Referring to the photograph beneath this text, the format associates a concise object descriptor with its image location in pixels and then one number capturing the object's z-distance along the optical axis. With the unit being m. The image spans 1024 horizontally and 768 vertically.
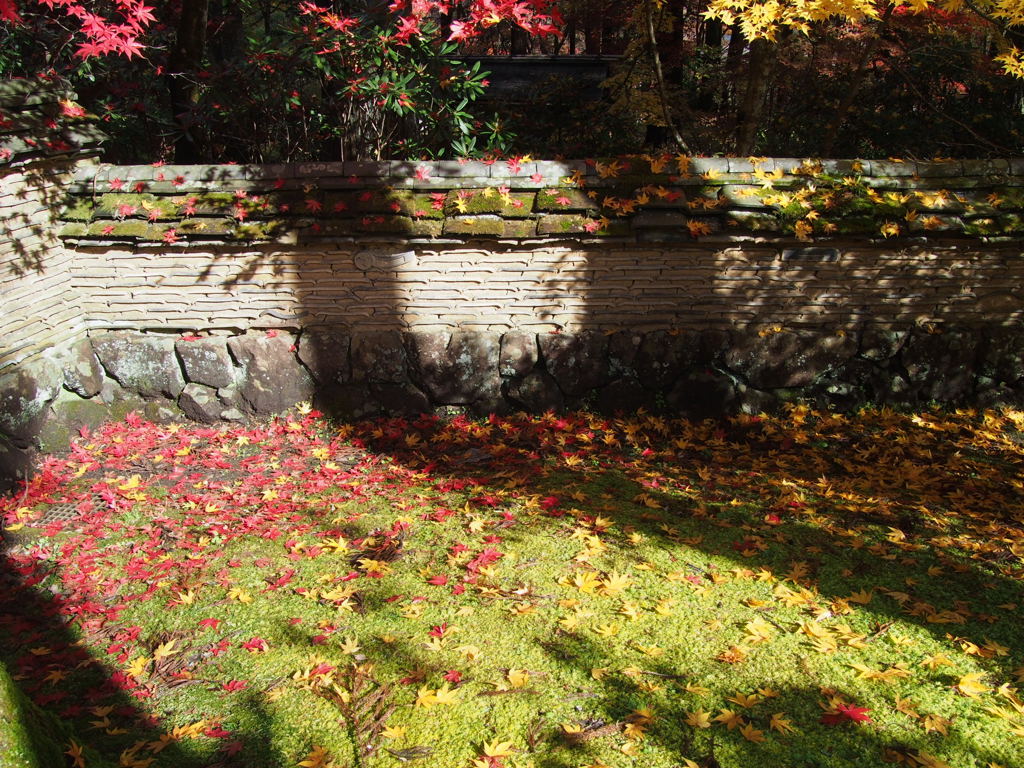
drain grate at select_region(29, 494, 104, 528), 5.07
